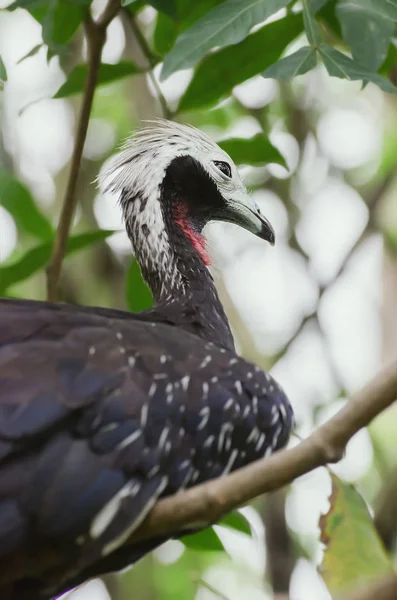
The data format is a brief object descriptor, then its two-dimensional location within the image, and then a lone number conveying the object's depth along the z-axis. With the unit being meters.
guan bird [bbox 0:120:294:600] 5.04
